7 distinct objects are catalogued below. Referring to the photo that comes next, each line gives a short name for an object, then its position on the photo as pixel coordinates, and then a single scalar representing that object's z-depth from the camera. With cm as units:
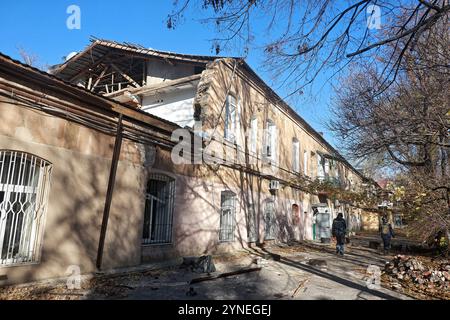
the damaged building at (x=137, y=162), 573
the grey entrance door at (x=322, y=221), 1912
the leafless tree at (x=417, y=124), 691
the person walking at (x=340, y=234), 1305
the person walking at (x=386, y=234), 1392
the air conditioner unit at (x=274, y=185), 1404
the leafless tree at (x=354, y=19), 428
